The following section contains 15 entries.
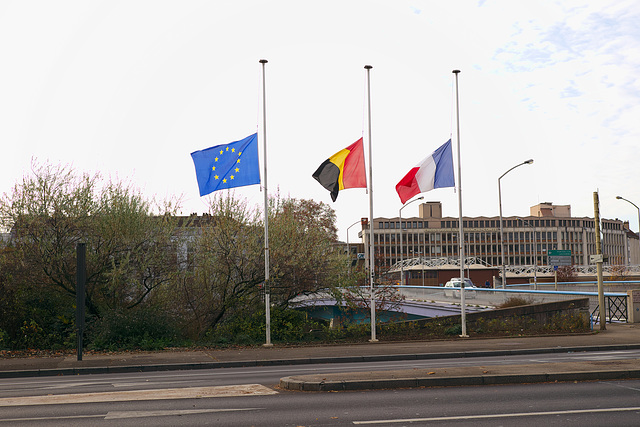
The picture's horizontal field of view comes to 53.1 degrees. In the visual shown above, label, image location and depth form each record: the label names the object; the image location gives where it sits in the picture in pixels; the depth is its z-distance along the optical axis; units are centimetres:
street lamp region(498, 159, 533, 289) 3878
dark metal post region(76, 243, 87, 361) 1889
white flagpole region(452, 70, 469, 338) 2416
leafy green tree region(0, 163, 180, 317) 2277
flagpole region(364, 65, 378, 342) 2386
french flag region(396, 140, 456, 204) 2356
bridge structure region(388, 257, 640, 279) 7575
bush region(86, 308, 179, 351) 2234
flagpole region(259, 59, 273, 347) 2255
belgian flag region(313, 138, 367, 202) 2323
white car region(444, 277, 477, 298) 4128
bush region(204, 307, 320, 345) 2380
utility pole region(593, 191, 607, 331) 2625
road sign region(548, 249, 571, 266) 5306
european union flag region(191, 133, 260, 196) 2219
